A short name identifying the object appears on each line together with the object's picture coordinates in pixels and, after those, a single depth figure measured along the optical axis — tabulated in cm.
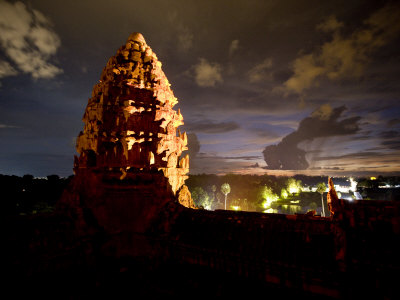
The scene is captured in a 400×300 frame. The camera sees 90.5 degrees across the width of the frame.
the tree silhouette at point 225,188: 6047
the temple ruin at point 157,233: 823
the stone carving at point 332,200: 895
